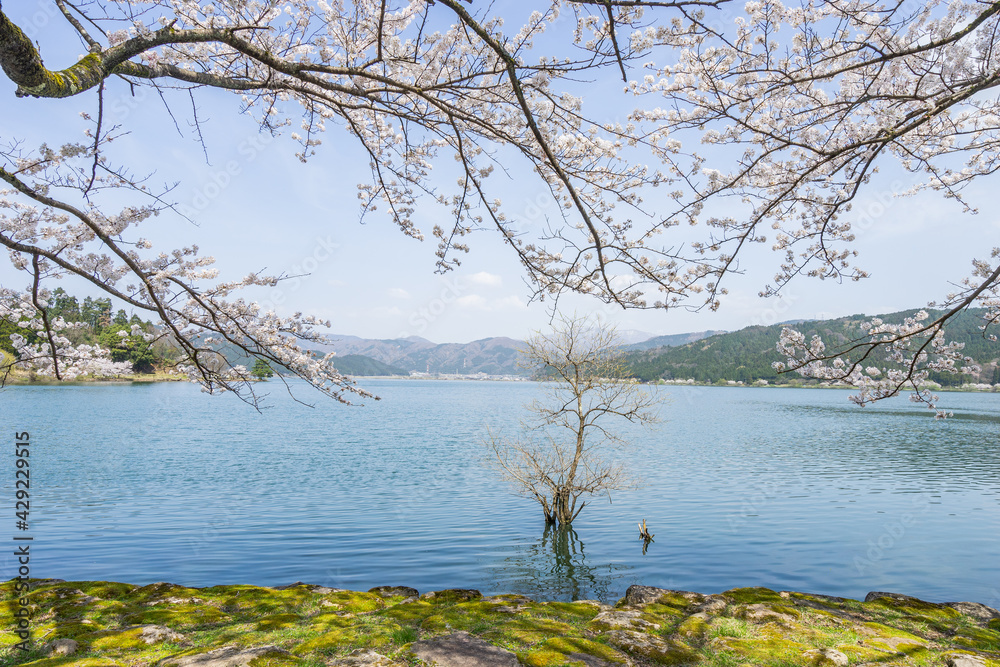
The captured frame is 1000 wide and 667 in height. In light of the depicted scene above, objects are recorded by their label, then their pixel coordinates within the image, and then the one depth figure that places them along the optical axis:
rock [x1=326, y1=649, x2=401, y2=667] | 4.66
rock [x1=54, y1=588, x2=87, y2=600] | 6.86
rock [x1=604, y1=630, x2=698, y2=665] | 5.18
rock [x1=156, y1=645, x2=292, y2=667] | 4.47
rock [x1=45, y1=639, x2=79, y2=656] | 4.93
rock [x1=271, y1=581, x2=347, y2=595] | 7.77
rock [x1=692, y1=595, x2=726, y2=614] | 6.76
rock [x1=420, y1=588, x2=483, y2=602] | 7.82
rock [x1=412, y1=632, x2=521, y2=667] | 4.66
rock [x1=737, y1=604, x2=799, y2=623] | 6.39
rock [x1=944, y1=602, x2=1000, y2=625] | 6.99
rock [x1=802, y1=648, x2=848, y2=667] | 5.04
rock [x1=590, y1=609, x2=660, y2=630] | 6.05
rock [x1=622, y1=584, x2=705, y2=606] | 7.49
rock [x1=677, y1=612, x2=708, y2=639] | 5.91
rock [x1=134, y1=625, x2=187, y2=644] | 5.45
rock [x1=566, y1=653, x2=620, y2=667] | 4.81
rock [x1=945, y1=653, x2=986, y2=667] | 4.95
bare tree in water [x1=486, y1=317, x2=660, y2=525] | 12.78
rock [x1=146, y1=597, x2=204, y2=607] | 6.86
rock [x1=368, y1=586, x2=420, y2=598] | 8.11
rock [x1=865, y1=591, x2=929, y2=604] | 7.74
